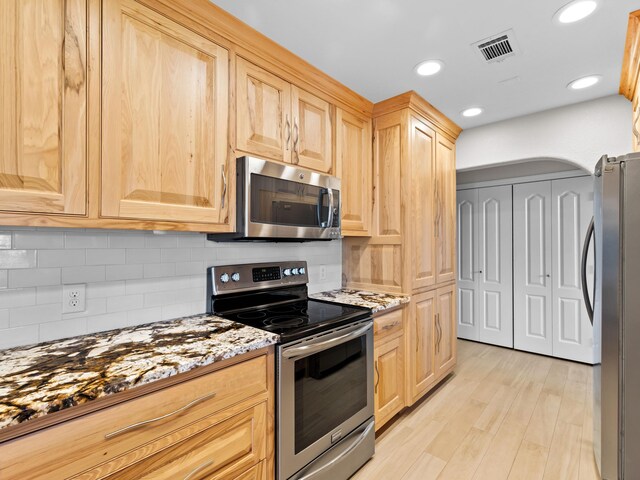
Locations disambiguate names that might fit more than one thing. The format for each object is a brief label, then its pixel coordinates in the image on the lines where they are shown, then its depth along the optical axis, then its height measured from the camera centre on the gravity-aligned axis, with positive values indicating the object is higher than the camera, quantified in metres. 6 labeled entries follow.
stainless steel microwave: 1.63 +0.23
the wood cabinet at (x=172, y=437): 0.87 -0.61
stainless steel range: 1.45 -0.63
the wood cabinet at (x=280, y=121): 1.68 +0.71
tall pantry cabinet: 2.39 +0.06
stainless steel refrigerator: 1.51 -0.36
